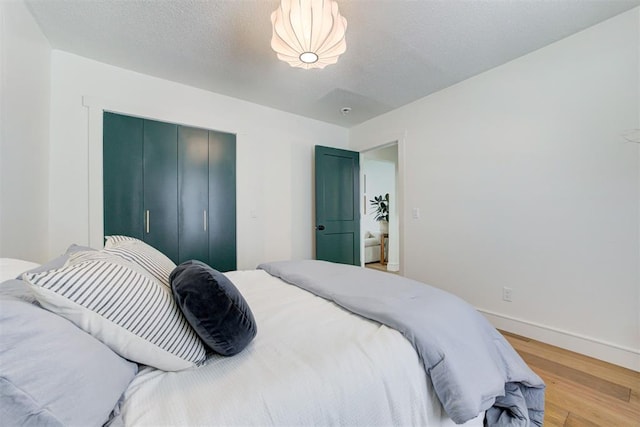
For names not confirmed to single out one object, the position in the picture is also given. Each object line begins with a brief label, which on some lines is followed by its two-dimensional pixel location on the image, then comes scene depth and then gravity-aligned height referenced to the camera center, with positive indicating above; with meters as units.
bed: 0.52 -0.45
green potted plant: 6.18 +0.06
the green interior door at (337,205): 3.69 +0.13
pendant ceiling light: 1.45 +1.06
